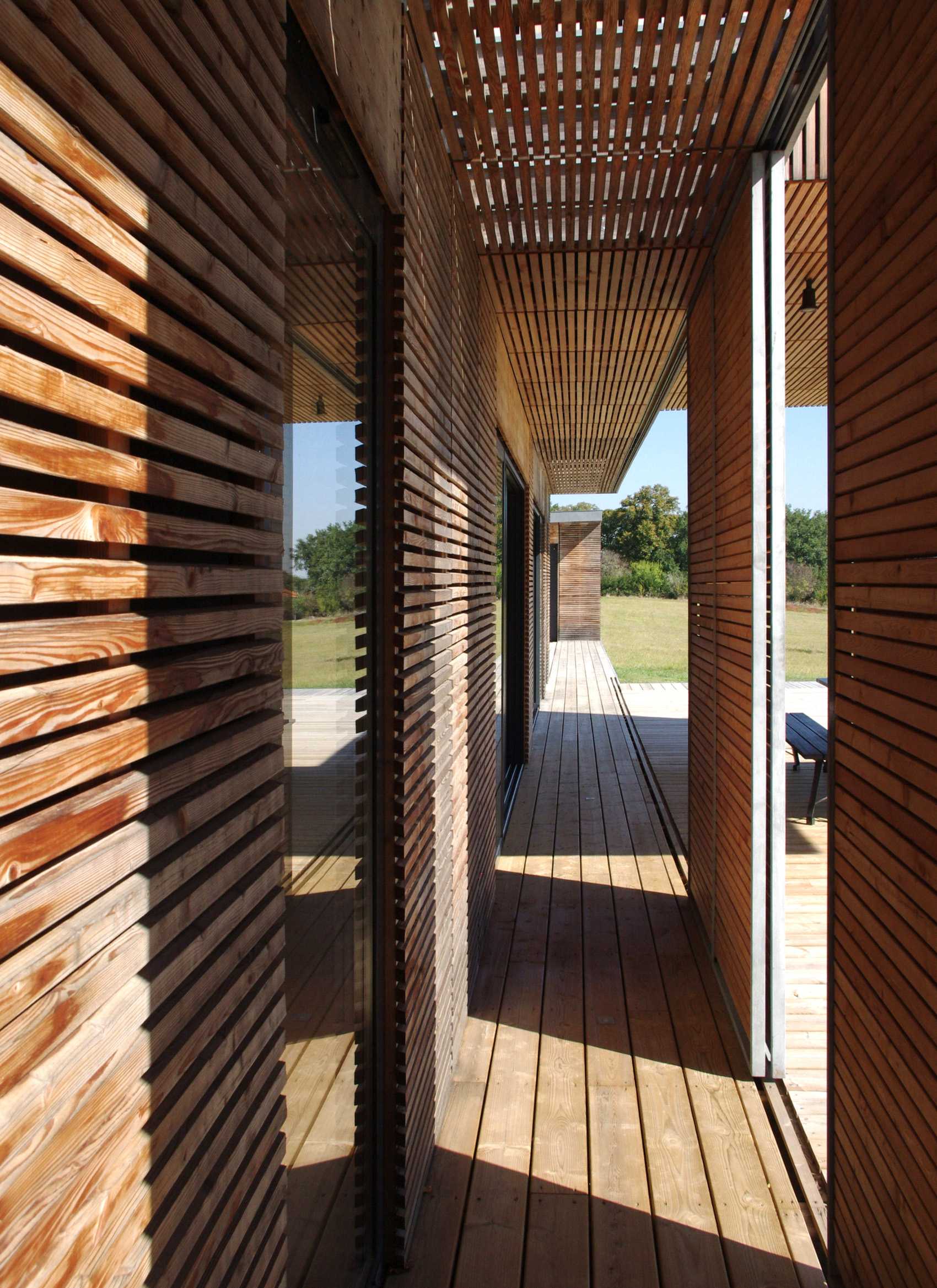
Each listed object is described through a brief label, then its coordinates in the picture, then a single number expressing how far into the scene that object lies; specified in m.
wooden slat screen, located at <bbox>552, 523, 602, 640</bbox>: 24.03
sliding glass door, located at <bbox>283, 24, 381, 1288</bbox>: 1.76
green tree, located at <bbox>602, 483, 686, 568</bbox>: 48.47
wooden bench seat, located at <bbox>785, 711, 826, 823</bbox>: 6.44
